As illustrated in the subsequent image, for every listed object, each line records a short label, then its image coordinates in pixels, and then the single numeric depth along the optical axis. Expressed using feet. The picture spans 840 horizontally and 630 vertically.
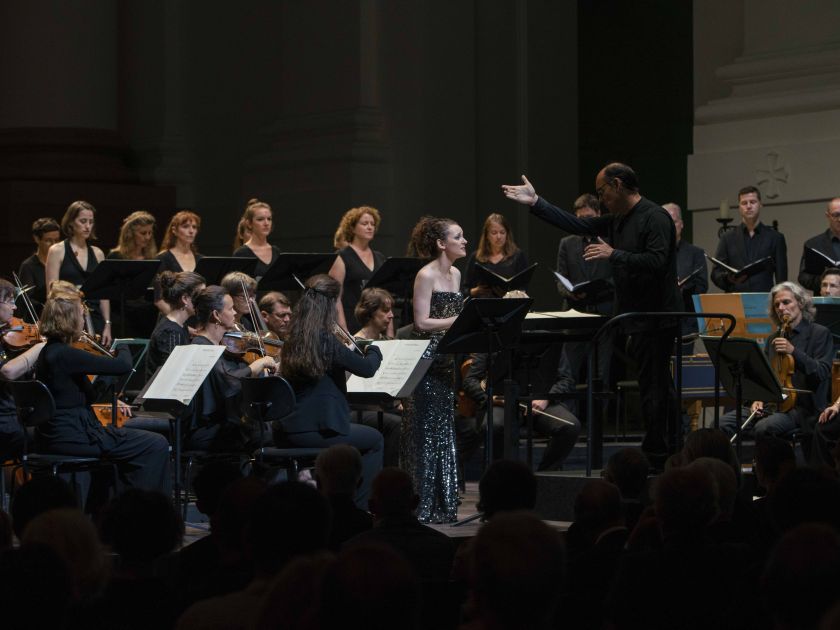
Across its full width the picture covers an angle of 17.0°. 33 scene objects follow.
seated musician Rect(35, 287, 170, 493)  44.45
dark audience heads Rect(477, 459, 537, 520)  28.85
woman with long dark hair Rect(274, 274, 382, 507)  45.89
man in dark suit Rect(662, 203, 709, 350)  62.65
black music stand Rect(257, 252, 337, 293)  58.90
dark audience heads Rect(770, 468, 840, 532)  24.32
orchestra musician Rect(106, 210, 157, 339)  63.66
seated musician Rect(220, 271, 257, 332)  53.48
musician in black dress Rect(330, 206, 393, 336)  63.42
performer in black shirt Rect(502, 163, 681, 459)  45.46
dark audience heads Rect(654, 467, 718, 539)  24.08
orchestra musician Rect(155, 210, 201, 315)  63.42
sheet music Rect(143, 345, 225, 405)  44.36
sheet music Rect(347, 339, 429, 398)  46.83
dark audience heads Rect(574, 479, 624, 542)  28.37
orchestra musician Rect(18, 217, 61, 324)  66.63
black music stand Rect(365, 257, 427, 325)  58.76
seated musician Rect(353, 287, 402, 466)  51.70
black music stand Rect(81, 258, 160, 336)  57.27
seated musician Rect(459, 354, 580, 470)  54.39
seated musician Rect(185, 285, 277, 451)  47.81
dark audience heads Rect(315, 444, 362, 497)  32.76
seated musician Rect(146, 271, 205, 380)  49.78
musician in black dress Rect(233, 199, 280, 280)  64.52
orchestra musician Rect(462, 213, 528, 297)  63.56
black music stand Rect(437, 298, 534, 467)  44.36
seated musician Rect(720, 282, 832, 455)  53.14
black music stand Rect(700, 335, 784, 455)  47.55
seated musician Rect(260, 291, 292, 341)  52.13
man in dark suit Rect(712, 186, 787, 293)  62.55
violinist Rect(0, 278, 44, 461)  46.13
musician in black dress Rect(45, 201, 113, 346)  63.85
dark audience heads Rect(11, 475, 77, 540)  28.18
